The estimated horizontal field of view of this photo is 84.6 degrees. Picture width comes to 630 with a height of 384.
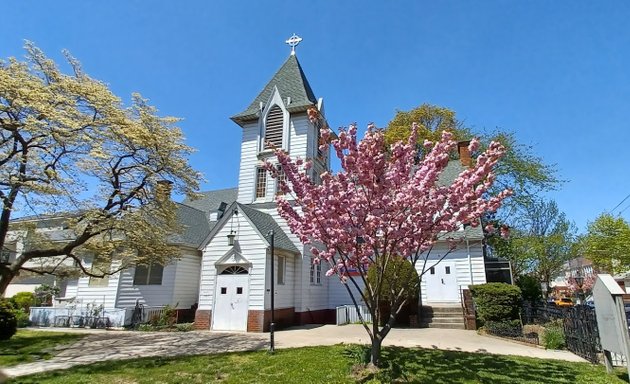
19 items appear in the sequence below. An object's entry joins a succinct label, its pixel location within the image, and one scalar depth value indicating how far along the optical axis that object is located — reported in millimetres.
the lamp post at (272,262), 10547
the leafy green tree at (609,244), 25703
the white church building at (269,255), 14594
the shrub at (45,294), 20750
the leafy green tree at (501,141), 26766
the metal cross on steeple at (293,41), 21225
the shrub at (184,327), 14488
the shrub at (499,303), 13242
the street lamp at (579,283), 26809
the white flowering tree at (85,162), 10438
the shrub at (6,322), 11648
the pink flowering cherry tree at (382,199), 6973
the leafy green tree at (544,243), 23438
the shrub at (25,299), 19422
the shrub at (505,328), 12344
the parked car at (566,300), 32088
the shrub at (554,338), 10352
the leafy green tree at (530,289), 19630
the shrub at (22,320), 15969
